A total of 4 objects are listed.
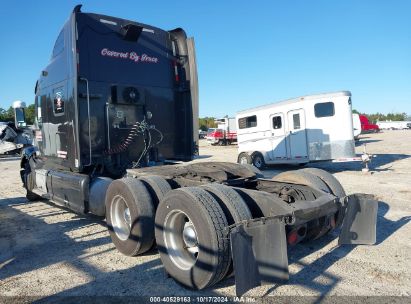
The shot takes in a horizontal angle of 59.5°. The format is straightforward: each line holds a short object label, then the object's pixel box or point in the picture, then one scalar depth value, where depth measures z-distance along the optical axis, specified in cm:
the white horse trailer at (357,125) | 1874
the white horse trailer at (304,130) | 1283
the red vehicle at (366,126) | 3934
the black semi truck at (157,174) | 343
